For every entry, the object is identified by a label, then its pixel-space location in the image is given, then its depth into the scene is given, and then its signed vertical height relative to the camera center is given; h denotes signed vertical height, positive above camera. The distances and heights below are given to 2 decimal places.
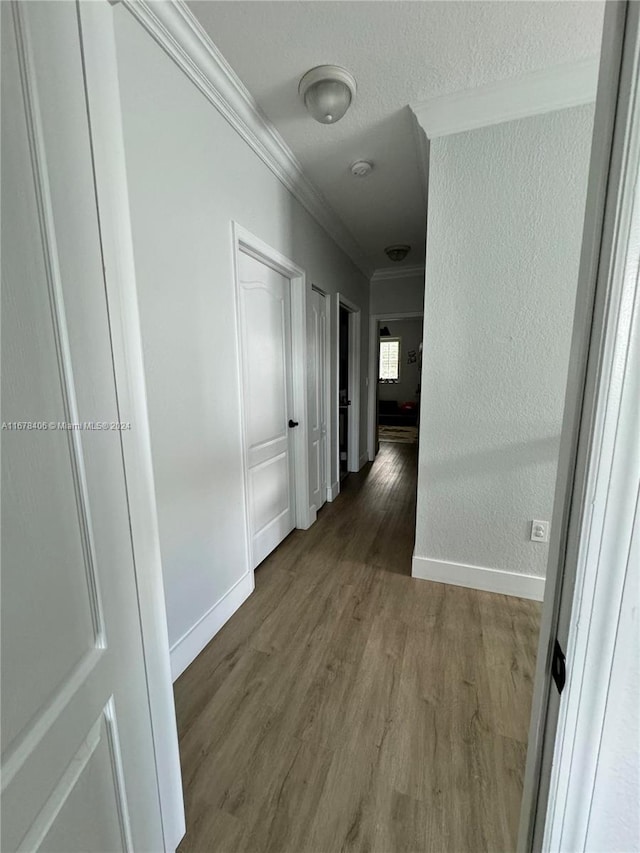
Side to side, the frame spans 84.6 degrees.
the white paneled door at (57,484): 0.46 -0.17
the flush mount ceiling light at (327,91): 1.57 +1.27
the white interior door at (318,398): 3.00 -0.25
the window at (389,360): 9.23 +0.23
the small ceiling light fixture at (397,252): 3.78 +1.27
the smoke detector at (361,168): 2.27 +1.31
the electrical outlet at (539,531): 1.96 -0.90
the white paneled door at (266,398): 2.07 -0.18
